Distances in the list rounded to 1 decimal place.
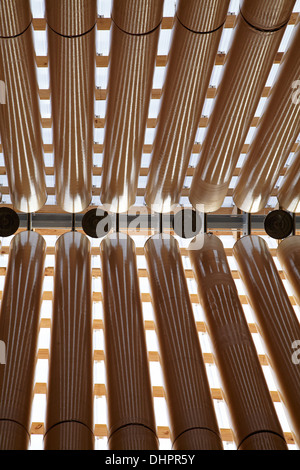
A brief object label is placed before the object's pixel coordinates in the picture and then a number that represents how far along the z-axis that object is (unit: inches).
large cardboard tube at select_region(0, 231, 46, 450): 242.1
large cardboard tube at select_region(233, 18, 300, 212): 262.4
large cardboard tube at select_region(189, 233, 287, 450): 244.2
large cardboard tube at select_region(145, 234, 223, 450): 244.1
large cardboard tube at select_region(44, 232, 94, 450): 239.6
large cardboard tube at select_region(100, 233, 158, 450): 241.4
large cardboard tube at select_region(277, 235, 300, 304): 313.6
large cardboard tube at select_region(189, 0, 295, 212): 238.4
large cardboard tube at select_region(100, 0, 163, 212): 235.5
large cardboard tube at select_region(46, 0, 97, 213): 233.0
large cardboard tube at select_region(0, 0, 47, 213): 235.3
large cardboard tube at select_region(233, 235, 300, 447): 264.4
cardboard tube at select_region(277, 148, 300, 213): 317.7
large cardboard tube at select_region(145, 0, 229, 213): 238.2
